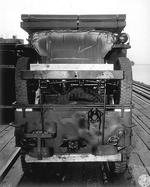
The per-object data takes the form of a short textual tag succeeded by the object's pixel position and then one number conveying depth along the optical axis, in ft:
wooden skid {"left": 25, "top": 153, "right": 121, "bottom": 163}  14.66
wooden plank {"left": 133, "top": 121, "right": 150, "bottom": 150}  22.72
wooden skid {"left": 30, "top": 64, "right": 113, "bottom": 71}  14.46
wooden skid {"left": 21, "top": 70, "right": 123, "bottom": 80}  13.84
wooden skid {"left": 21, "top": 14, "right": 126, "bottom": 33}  19.95
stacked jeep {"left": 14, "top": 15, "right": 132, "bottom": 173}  14.26
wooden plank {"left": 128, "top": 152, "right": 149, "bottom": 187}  15.87
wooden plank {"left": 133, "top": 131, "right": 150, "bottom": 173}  18.19
